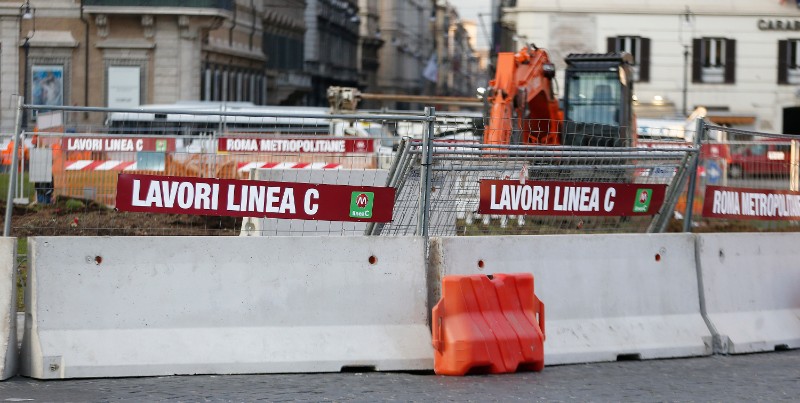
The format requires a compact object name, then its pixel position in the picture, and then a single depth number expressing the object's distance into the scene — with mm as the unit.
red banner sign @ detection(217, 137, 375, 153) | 19625
